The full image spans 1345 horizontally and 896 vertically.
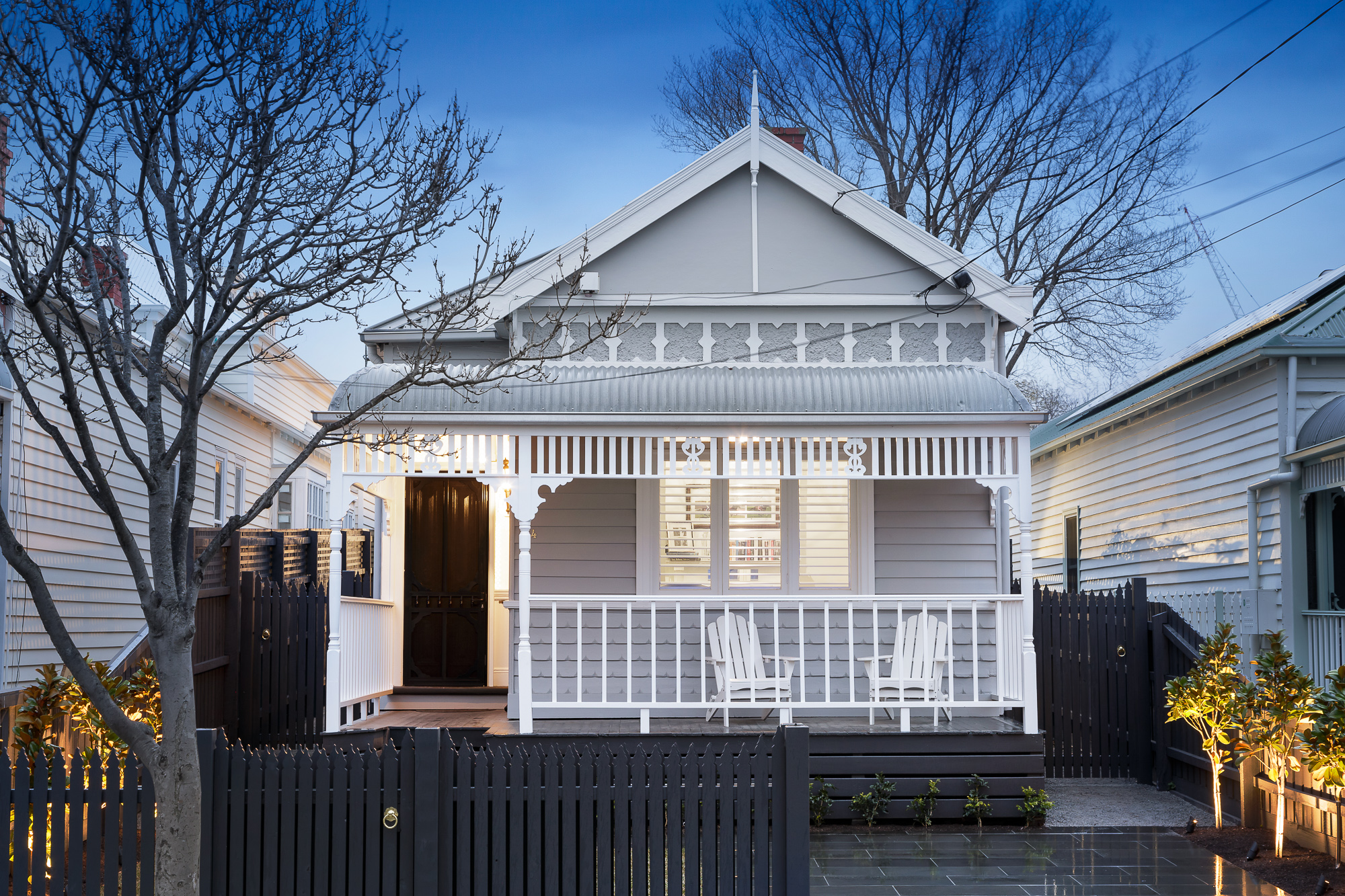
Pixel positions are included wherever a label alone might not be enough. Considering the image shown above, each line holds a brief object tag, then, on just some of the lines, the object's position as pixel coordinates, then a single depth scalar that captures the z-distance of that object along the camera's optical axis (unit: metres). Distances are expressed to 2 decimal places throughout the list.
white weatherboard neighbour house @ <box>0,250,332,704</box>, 10.60
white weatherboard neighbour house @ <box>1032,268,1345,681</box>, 11.85
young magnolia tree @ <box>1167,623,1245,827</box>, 9.09
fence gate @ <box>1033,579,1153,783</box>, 11.80
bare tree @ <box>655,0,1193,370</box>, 21.81
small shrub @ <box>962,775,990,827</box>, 9.90
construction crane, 31.40
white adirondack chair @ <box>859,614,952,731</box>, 10.15
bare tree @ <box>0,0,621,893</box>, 5.53
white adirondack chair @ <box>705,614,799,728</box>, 10.09
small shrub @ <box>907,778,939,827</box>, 9.89
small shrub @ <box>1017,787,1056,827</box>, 9.90
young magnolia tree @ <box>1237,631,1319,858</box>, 8.27
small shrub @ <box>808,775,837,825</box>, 9.84
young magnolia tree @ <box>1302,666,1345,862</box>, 7.29
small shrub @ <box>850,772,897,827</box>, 9.88
